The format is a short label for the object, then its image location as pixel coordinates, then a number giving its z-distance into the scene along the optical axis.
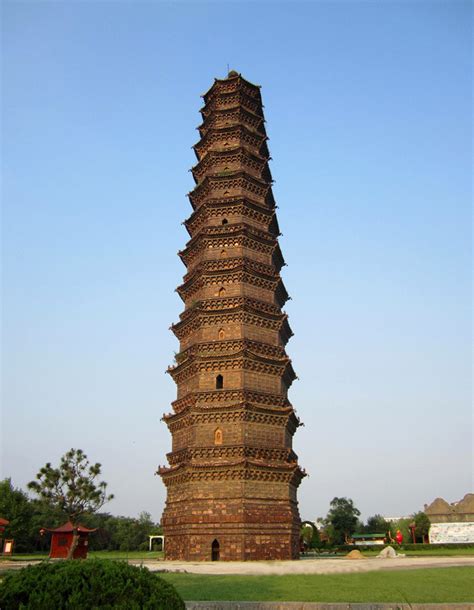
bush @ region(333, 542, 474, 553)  48.94
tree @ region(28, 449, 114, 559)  30.75
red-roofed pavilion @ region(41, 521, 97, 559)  36.62
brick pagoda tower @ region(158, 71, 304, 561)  27.48
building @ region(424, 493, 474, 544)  73.81
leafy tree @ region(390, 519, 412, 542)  70.19
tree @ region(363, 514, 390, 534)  82.08
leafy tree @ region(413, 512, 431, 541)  70.00
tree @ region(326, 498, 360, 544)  71.50
